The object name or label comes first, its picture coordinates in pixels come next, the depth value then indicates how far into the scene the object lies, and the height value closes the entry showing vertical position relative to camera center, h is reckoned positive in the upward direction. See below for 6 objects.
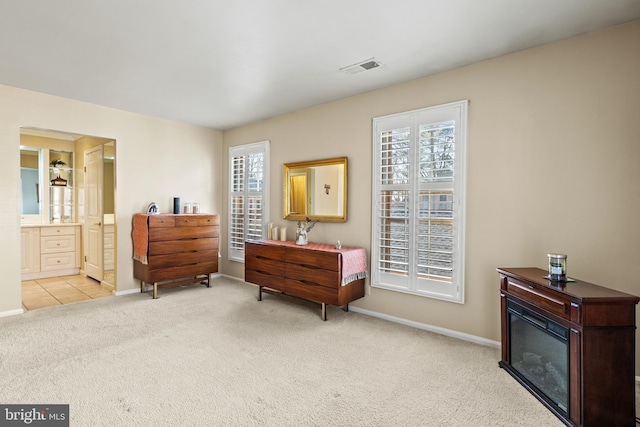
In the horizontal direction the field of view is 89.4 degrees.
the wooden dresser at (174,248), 4.38 -0.52
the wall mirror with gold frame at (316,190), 4.00 +0.28
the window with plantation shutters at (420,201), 3.12 +0.10
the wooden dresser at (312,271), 3.46 -0.69
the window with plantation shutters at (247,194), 5.01 +0.28
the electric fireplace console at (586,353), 1.81 -0.83
